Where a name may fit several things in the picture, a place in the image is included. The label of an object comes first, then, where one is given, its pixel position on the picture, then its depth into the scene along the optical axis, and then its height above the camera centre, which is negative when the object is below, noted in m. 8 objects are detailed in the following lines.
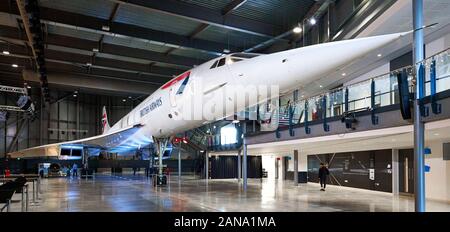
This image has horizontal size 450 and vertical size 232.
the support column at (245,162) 16.19 -1.21
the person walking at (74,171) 29.68 -2.94
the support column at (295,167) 19.54 -1.76
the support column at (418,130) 7.20 +0.11
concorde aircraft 5.83 +1.20
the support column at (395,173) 14.83 -1.58
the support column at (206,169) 25.12 -2.33
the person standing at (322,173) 16.69 -1.74
